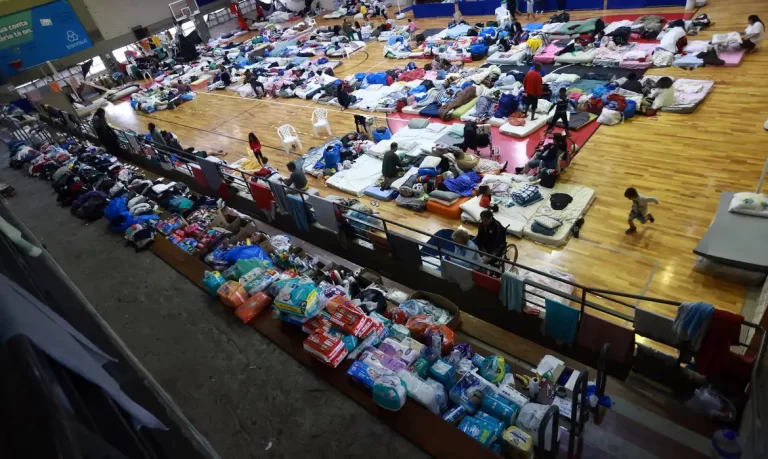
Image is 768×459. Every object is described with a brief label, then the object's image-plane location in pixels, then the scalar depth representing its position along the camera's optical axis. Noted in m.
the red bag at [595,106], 11.04
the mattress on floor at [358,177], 10.64
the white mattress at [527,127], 11.07
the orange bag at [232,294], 5.63
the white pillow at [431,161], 10.11
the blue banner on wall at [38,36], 22.12
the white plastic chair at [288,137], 12.92
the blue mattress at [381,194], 10.06
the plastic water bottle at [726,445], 4.26
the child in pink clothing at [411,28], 19.48
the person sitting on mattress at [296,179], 9.97
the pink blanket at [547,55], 14.10
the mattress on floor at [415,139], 11.22
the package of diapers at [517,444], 4.16
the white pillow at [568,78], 12.49
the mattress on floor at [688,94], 10.24
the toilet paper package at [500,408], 4.59
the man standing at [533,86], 10.71
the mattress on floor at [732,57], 11.38
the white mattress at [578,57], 13.27
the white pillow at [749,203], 6.61
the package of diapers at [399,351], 5.01
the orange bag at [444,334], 5.57
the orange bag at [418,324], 5.78
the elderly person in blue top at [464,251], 6.49
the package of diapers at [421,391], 4.41
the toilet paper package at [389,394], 4.14
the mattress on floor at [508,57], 14.62
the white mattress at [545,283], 6.31
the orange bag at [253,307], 5.50
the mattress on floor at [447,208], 9.02
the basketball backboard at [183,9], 27.47
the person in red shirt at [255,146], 11.65
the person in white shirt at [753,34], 11.59
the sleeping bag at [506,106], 11.80
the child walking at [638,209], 7.08
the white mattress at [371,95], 14.59
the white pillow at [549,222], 7.84
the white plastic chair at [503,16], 16.77
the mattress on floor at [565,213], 7.78
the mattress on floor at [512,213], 8.22
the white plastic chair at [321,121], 13.59
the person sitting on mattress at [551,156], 8.97
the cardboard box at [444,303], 6.43
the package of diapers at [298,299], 5.24
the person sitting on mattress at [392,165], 10.36
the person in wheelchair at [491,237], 6.59
